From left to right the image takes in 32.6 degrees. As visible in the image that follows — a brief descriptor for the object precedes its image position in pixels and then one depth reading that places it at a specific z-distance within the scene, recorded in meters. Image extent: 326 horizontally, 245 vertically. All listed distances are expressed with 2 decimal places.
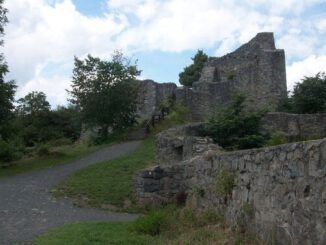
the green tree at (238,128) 15.96
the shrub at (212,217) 9.13
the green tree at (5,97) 22.53
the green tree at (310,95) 24.94
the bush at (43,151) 23.66
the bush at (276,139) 14.94
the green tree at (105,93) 28.52
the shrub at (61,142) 32.06
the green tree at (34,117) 40.44
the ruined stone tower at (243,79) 30.11
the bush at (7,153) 22.53
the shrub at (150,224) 9.37
